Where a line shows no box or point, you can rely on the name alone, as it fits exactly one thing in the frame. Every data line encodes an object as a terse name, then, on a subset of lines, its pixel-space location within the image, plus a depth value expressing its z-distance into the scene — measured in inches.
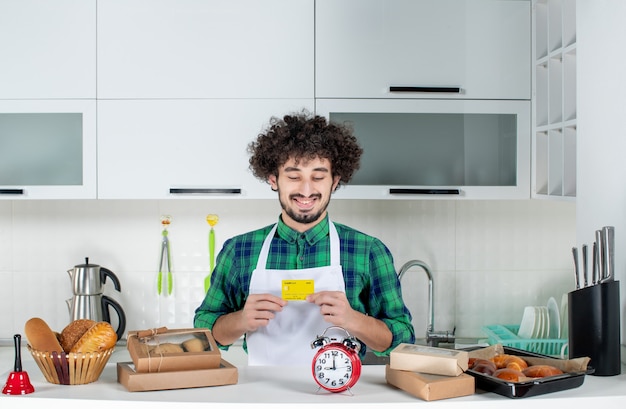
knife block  67.9
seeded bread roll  61.6
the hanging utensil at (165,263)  121.2
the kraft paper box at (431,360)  59.1
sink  108.0
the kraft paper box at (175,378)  59.5
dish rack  106.2
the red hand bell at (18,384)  58.9
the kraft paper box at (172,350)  60.3
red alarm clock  59.2
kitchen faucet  117.4
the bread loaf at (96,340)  60.1
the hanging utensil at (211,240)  120.5
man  80.7
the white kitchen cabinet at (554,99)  98.0
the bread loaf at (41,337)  60.2
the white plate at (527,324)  110.7
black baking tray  58.0
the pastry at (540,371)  60.6
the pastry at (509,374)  59.1
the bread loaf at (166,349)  61.0
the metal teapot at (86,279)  114.7
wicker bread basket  59.8
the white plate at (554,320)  111.2
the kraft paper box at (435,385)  57.4
